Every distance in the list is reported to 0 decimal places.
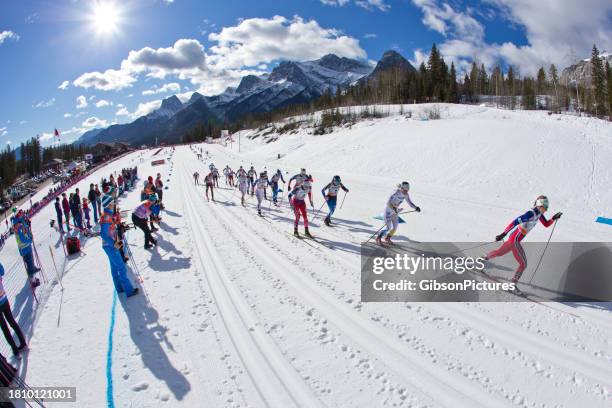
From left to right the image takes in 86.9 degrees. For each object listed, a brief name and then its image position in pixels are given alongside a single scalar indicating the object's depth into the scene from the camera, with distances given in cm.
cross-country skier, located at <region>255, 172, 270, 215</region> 1563
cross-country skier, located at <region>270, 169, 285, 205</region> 1753
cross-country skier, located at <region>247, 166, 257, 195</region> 2224
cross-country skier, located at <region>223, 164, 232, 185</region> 2607
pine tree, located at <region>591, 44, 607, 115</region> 5222
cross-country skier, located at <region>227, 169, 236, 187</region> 2600
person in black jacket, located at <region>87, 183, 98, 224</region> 1745
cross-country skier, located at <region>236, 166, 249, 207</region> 1830
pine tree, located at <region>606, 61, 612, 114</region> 4834
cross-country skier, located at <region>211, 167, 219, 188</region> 2465
